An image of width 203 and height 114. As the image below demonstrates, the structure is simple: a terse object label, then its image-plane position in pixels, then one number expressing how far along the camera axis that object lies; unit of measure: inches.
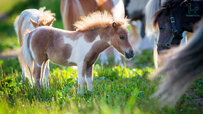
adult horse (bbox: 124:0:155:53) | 632.4
